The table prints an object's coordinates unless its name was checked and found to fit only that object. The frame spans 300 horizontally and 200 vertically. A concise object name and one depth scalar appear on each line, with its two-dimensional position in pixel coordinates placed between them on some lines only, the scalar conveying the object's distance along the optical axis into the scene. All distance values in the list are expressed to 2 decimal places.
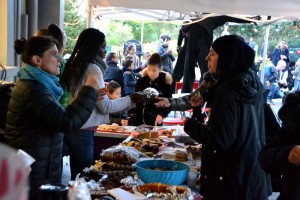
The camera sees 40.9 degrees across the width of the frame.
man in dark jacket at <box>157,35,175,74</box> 9.20
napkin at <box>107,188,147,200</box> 1.99
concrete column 4.85
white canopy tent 4.49
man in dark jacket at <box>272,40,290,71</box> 12.23
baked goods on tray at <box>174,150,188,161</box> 2.79
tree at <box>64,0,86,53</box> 12.20
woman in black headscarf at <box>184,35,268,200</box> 2.12
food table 2.35
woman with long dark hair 2.94
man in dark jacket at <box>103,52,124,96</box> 7.33
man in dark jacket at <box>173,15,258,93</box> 5.43
